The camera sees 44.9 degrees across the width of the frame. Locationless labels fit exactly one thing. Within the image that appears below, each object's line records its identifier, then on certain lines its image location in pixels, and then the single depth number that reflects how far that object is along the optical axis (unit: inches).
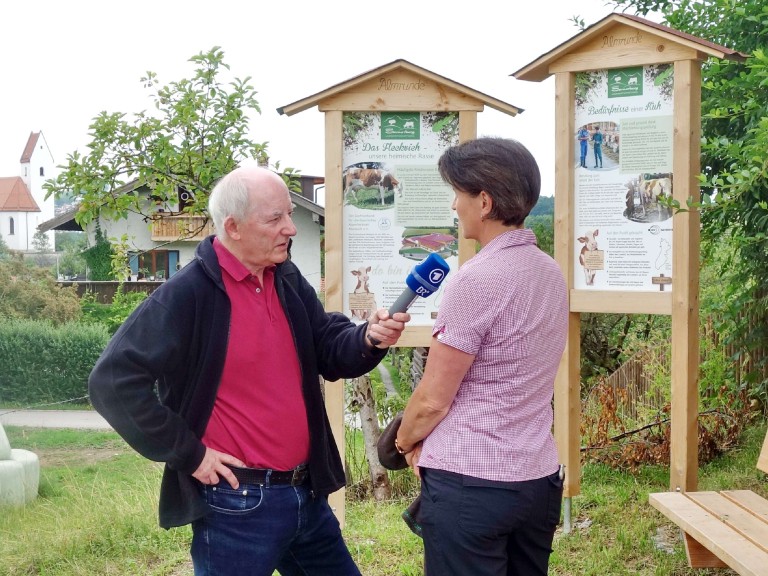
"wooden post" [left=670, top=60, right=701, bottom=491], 165.2
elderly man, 94.3
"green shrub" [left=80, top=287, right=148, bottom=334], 962.1
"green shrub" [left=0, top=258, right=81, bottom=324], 901.2
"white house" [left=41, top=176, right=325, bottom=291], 906.1
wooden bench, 128.6
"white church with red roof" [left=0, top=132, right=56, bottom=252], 1460.4
